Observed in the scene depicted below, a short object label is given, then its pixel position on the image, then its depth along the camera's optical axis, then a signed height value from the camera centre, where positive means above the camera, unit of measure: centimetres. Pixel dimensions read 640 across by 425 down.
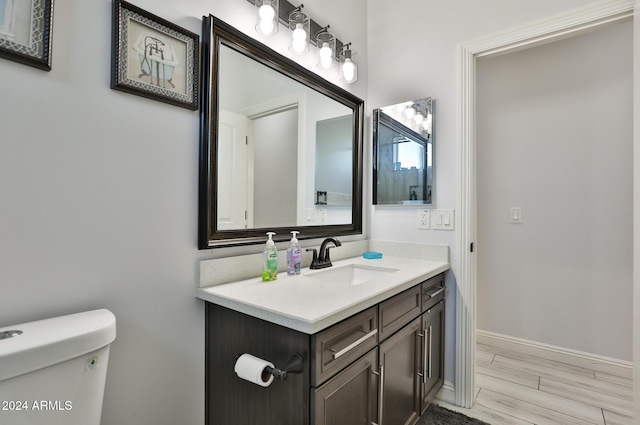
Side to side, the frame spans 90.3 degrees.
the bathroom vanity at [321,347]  95 -48
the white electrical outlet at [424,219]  198 -4
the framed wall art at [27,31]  80 +47
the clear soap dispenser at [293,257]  150 -22
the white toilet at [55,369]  70 -38
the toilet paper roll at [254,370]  94 -48
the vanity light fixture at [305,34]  143 +93
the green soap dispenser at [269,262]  137 -22
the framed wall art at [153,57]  100 +52
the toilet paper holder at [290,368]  94 -47
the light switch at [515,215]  258 -2
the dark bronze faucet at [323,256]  166 -24
